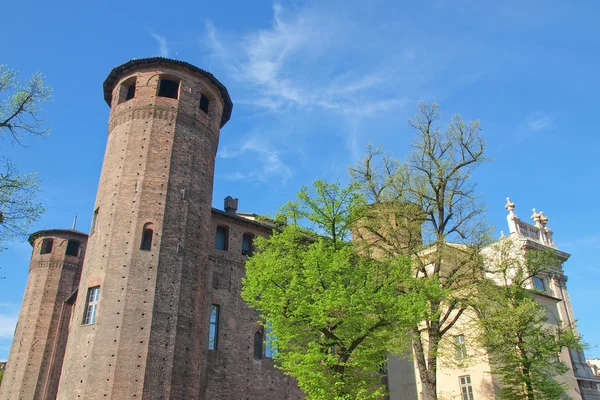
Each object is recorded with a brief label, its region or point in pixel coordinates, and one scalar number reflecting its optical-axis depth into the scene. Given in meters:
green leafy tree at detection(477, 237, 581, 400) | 20.31
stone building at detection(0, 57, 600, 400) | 18.12
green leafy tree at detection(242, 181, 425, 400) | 15.20
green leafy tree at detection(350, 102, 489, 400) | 18.61
